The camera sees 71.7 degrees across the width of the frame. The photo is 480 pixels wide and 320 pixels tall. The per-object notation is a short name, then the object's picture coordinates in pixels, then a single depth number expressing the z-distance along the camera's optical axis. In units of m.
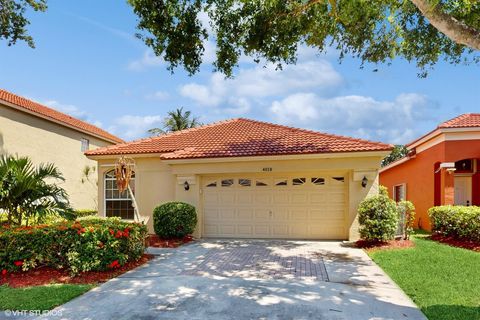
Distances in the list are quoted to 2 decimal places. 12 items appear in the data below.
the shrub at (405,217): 11.70
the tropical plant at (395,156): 47.72
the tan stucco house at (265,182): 12.02
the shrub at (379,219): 10.65
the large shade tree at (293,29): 9.32
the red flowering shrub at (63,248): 7.62
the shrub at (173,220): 11.86
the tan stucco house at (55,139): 18.53
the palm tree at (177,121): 31.83
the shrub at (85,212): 19.35
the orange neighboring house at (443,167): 14.43
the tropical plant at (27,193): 8.34
